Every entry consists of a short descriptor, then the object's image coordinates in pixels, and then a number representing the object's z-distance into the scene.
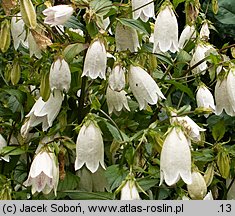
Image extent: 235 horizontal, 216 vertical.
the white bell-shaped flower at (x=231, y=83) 1.08
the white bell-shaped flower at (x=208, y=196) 1.08
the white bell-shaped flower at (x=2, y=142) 1.13
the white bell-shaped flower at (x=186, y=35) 1.24
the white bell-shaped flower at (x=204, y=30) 1.28
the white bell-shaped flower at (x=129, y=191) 0.97
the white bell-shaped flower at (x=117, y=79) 1.03
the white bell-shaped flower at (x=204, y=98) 1.18
